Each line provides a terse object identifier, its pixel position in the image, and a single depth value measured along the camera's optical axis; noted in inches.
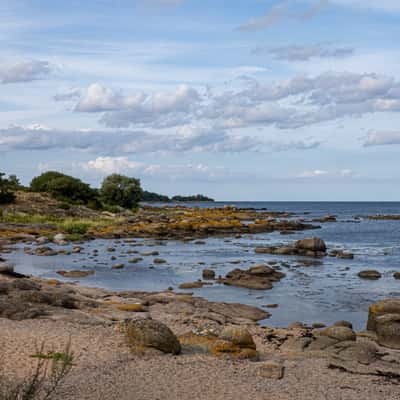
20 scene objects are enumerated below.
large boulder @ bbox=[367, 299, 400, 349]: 601.6
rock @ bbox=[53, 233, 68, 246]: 1762.1
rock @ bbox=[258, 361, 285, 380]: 445.4
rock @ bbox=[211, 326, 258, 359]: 500.1
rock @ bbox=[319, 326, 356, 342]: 582.9
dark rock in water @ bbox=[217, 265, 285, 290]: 1020.5
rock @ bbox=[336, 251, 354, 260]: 1557.6
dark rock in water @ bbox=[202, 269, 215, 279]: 1135.2
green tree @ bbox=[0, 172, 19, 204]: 2556.6
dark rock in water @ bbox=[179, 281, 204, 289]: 1007.6
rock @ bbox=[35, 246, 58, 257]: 1461.0
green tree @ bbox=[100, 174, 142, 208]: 3585.1
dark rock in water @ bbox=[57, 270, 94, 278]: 1107.9
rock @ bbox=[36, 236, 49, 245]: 1751.0
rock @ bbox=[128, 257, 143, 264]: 1347.6
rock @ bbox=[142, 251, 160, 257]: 1518.7
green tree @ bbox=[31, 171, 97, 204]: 3129.9
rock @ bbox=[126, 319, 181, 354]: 492.1
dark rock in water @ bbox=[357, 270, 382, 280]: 1173.1
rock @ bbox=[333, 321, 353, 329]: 705.6
